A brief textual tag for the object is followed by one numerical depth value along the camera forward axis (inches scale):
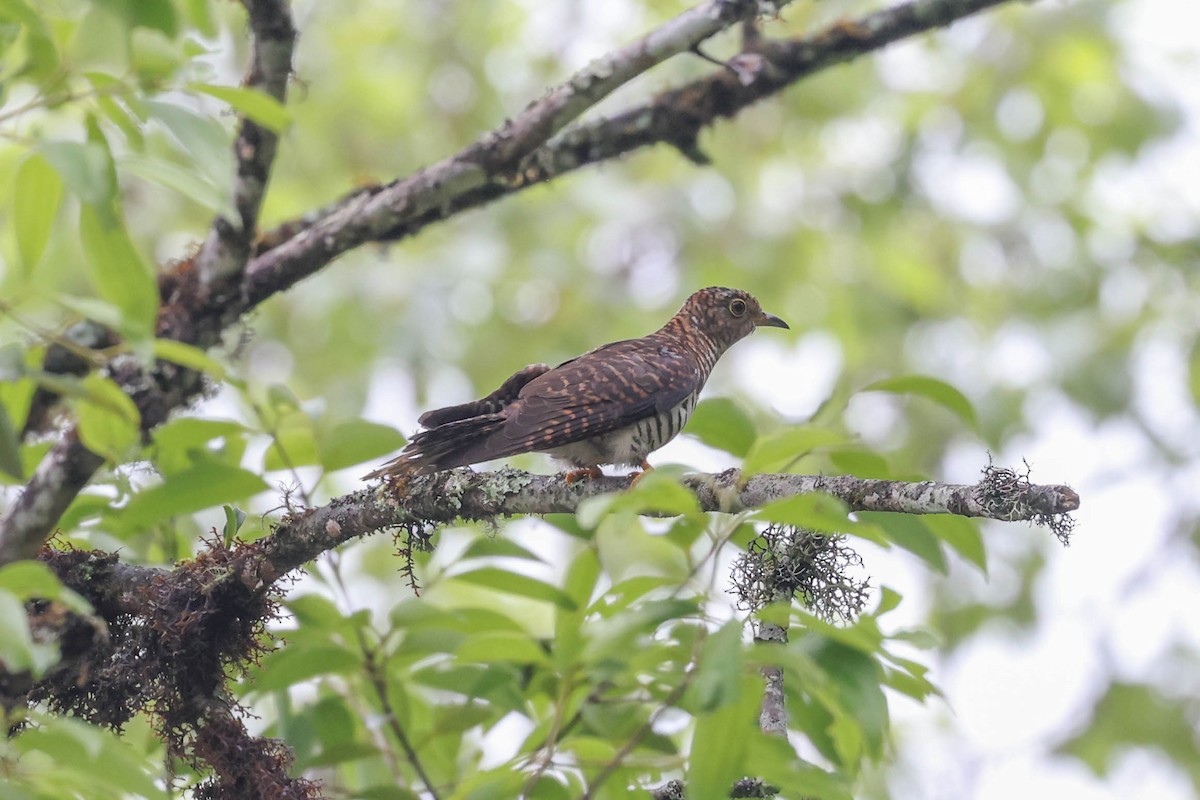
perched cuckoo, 276.4
